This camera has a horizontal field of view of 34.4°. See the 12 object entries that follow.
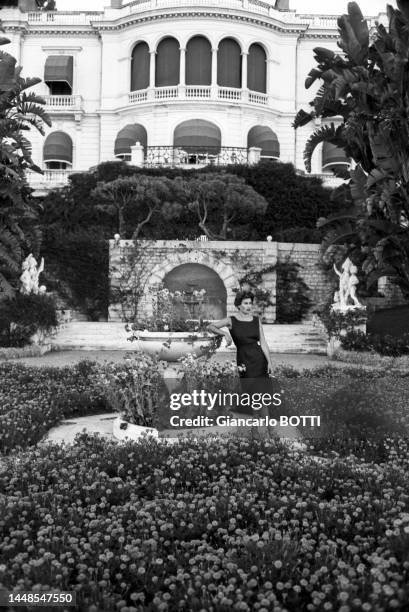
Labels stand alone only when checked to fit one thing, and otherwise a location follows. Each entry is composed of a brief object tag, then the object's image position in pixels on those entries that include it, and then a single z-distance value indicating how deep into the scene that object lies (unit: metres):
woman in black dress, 7.65
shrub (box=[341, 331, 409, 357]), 18.55
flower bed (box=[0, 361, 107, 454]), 7.76
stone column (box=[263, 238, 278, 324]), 27.12
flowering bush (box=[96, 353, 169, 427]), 8.02
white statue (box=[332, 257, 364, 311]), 20.66
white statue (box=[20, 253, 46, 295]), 20.53
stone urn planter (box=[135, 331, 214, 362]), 15.34
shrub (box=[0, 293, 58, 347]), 19.09
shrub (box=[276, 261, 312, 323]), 27.38
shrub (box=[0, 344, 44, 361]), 18.14
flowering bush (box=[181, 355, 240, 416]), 8.34
